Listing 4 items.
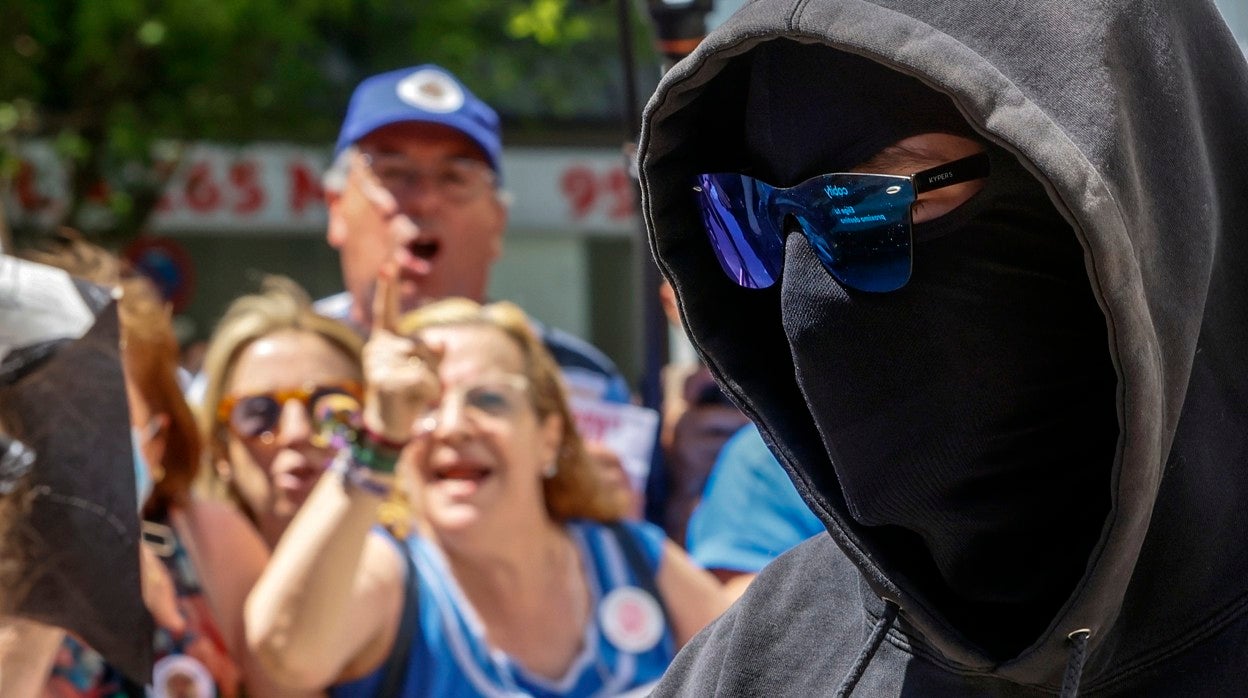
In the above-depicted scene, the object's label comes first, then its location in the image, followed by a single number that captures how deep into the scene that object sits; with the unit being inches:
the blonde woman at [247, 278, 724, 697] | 120.8
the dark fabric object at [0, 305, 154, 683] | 94.0
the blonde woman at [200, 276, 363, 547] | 144.4
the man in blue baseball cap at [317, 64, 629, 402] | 169.5
